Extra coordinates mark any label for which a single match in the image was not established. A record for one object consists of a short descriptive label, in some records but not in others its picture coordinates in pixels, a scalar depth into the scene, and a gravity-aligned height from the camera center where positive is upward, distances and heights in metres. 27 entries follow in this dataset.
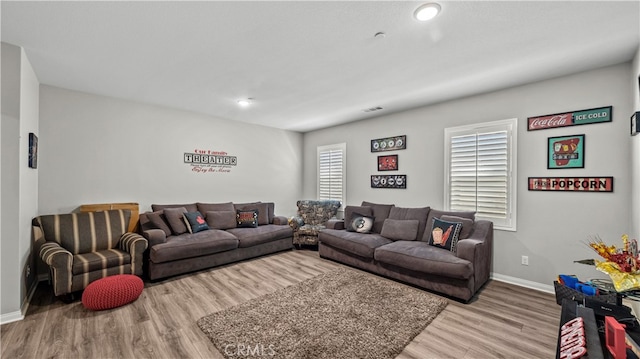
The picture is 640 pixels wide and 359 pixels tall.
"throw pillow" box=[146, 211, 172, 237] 3.98 -0.71
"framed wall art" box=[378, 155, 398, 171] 4.72 +0.31
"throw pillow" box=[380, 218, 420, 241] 3.93 -0.78
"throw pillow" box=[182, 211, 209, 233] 4.21 -0.74
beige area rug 2.06 -1.36
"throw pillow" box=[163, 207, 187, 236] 4.08 -0.70
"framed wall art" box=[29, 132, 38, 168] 2.87 +0.28
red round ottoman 2.60 -1.20
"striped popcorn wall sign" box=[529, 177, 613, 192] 2.81 -0.03
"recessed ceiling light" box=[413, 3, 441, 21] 1.87 +1.25
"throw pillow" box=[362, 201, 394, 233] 4.46 -0.61
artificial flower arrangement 1.49 -0.51
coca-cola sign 2.83 +0.73
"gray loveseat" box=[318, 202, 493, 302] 2.96 -0.93
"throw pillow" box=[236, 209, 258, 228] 4.84 -0.78
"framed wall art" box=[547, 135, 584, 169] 2.96 +0.35
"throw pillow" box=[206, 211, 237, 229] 4.57 -0.76
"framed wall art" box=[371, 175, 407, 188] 4.62 -0.03
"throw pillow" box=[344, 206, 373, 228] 4.66 -0.60
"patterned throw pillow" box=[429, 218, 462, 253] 3.37 -0.73
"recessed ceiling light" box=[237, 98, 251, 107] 4.06 +1.21
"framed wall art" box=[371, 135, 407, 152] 4.61 +0.66
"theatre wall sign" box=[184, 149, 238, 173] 4.82 +0.32
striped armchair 2.73 -0.86
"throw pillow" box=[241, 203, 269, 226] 5.16 -0.67
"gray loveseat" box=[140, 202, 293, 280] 3.53 -0.94
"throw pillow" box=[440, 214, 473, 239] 3.43 -0.61
